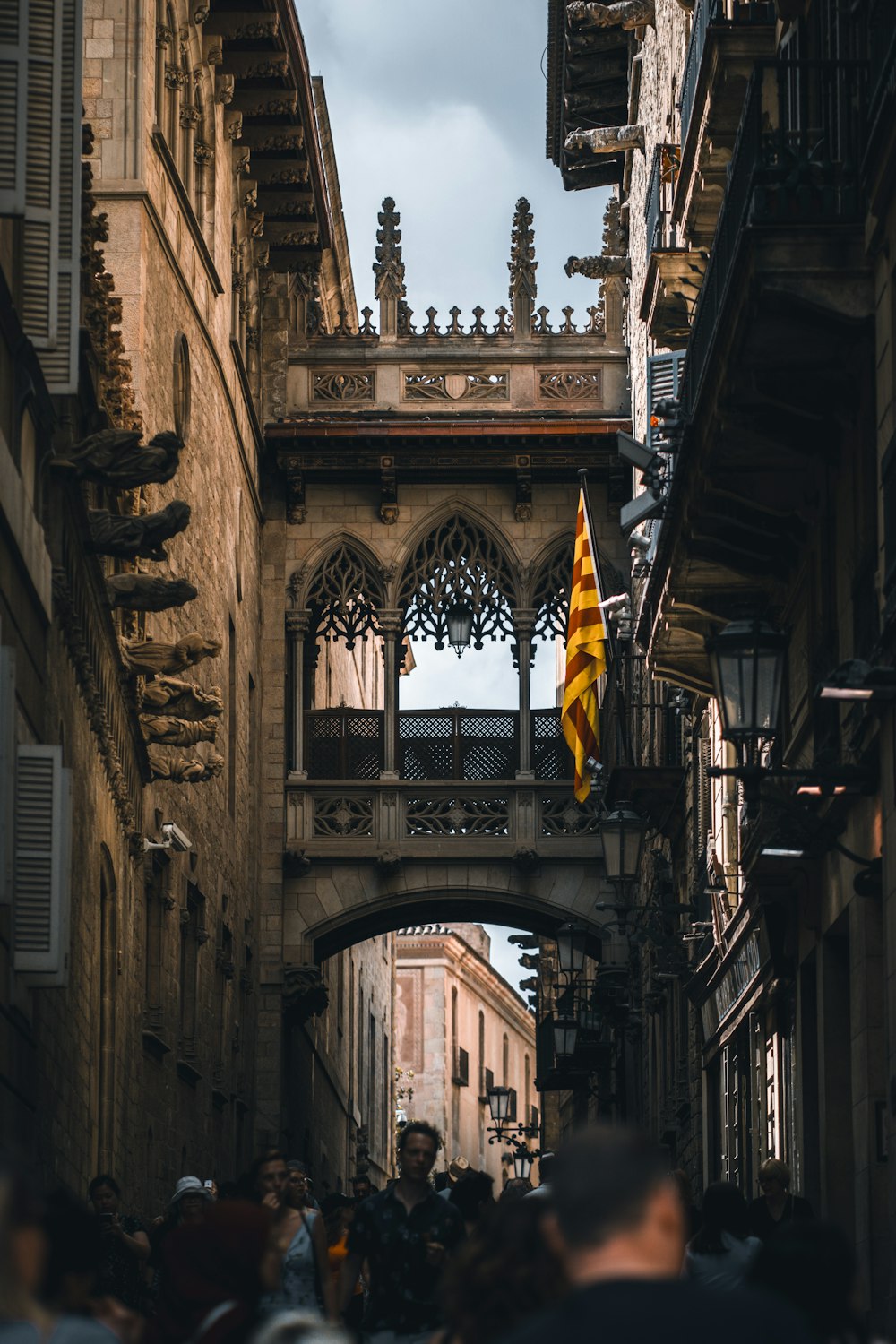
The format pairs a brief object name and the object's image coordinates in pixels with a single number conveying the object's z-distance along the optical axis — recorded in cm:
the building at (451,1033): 8056
